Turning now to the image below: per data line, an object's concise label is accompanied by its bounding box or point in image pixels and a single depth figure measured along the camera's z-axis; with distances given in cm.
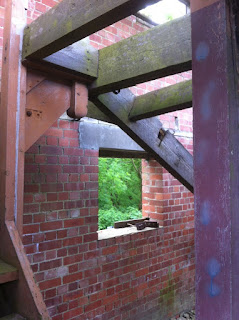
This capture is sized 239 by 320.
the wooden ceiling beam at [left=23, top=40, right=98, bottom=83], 164
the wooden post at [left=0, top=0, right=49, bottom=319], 132
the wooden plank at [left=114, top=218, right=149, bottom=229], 377
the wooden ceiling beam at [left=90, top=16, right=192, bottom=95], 143
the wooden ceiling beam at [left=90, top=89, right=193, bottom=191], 214
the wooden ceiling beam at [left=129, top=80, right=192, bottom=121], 202
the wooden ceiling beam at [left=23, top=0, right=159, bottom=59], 110
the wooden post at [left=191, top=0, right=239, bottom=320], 65
